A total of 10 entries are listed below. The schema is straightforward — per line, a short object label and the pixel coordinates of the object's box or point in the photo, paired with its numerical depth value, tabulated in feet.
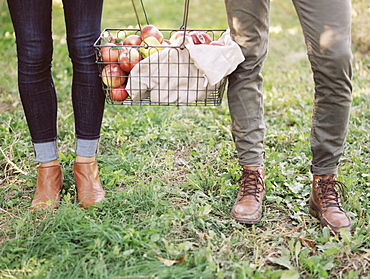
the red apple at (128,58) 6.20
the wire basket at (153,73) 6.16
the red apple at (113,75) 6.25
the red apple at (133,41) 6.46
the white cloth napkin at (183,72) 6.00
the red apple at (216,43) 6.31
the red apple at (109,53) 6.19
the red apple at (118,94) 6.39
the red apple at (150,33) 6.45
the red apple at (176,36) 6.45
